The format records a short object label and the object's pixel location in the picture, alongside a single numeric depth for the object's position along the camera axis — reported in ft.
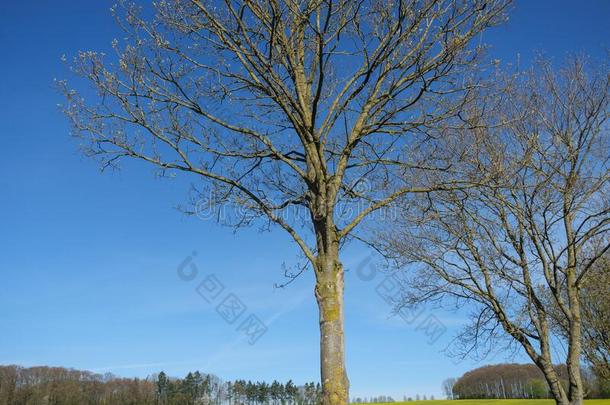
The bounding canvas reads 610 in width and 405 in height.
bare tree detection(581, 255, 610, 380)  60.49
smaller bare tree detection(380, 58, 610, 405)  35.47
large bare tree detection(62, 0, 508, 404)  18.49
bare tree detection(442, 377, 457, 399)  334.81
